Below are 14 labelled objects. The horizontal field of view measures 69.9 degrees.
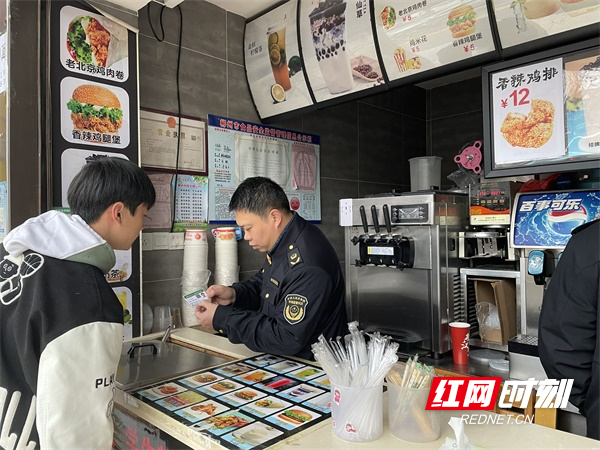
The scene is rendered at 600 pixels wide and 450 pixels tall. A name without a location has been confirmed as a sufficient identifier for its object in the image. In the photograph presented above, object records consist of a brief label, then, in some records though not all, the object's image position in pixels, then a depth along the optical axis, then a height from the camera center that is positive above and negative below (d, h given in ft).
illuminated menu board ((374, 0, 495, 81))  6.94 +3.46
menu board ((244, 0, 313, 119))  9.75 +4.11
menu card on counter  3.66 -1.64
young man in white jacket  3.21 -0.75
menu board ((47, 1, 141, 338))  7.34 +2.50
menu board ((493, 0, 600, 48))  5.94 +3.11
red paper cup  7.71 -1.96
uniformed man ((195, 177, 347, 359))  5.64 -0.73
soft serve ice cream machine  8.27 -0.56
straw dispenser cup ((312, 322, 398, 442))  3.45 -1.25
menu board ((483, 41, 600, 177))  6.07 +1.82
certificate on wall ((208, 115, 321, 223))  10.12 +1.93
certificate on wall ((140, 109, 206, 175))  8.96 +2.12
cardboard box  7.72 -1.33
